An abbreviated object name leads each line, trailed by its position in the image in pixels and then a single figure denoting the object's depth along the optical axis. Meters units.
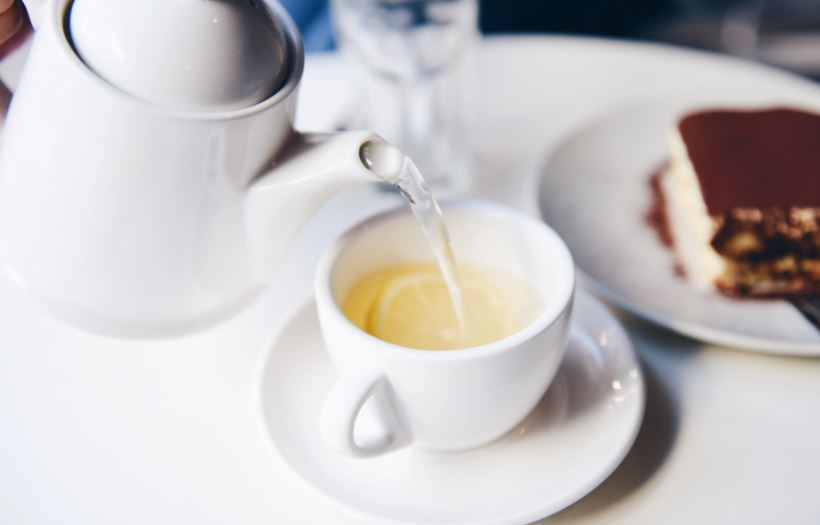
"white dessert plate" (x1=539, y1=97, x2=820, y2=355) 0.75
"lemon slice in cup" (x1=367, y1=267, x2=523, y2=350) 0.63
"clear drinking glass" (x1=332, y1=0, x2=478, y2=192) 1.01
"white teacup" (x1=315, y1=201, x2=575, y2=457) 0.52
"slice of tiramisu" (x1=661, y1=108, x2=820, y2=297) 0.84
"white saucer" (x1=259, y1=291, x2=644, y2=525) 0.55
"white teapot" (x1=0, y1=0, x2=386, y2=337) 0.50
